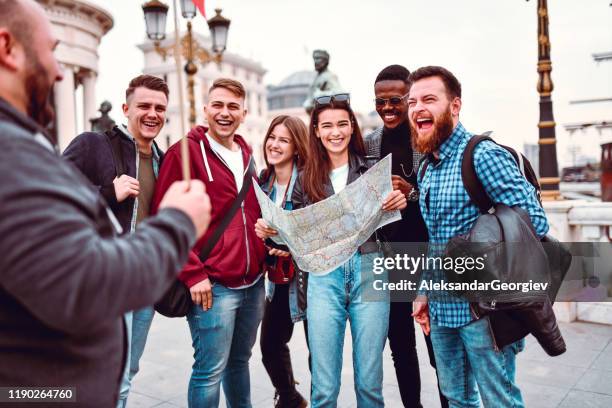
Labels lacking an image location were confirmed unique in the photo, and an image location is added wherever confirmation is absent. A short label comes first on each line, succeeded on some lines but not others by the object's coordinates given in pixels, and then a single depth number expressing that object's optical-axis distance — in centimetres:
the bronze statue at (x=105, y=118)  1385
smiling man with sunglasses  345
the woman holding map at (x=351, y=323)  301
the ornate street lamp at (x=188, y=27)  1000
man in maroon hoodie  311
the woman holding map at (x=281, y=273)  352
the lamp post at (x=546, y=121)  768
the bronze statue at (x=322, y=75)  1034
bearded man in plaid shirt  250
